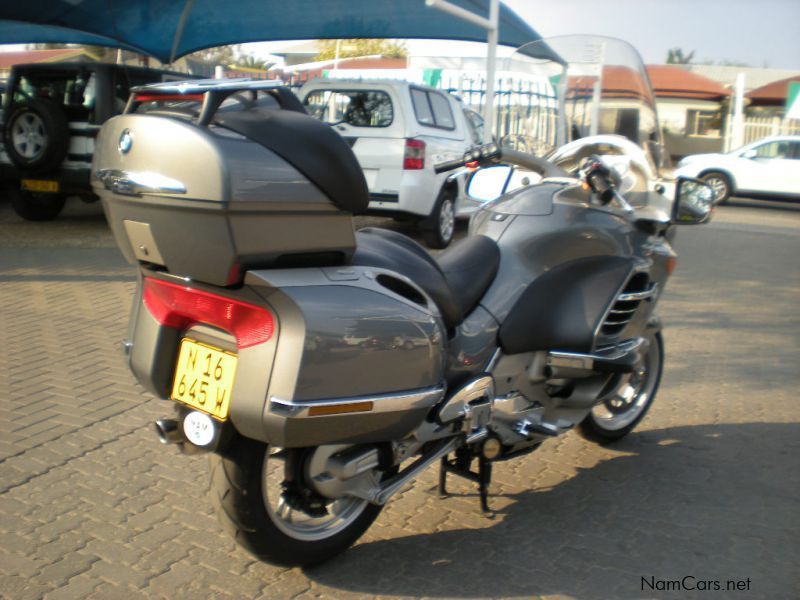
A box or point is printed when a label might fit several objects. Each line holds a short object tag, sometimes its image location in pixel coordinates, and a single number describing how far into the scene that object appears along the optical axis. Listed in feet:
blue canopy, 47.52
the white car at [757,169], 65.92
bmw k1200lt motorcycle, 8.92
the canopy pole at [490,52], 36.64
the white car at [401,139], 35.91
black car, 35.29
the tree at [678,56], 298.93
